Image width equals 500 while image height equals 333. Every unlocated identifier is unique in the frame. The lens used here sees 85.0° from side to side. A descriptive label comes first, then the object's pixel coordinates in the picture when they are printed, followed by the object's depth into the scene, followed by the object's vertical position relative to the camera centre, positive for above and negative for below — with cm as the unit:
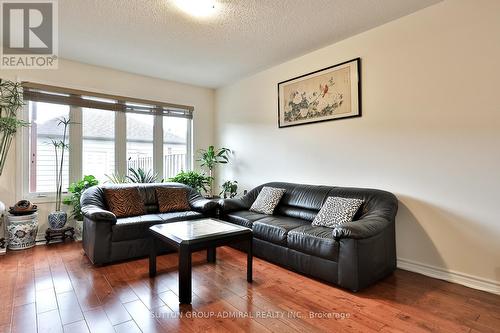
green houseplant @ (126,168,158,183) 464 -13
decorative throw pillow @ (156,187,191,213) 390 -46
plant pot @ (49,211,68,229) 376 -71
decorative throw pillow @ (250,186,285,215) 373 -46
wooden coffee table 220 -62
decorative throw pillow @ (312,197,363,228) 290 -48
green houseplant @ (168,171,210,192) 485 -19
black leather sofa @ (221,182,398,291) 237 -69
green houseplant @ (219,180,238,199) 493 -38
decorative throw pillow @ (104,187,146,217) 351 -44
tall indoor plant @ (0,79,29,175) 351 +77
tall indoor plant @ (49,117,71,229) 378 -8
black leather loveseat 297 -68
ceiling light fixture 260 +159
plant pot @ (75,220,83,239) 393 -87
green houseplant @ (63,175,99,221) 390 -32
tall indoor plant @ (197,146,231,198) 526 +20
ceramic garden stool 343 -79
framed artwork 336 +99
